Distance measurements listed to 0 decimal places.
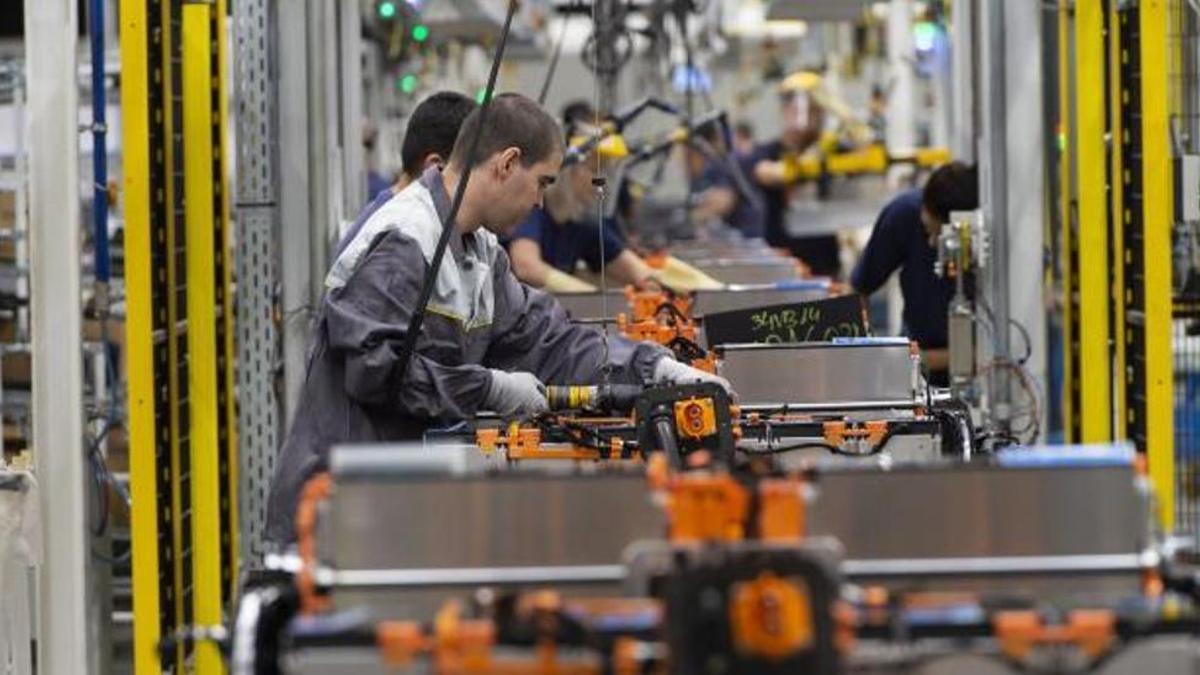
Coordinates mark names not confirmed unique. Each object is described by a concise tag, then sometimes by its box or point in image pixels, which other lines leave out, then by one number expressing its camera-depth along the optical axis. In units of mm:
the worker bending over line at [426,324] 9276
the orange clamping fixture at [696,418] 8750
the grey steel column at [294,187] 13984
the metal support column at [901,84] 28533
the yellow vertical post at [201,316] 12374
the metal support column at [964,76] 17204
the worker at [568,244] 16139
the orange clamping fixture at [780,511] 5430
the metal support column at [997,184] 15421
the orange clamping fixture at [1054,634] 5369
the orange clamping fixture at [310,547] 5716
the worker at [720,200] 28430
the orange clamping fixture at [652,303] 14035
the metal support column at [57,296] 9994
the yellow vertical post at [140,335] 11085
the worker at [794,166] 28097
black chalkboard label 11675
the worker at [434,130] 11745
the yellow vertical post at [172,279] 11771
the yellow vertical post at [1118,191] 12406
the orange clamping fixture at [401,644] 5270
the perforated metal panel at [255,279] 13715
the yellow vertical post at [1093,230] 13676
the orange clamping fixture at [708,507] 5436
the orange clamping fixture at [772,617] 5113
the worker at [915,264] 16794
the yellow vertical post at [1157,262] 11566
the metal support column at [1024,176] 15318
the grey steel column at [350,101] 15421
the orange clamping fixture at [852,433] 9603
